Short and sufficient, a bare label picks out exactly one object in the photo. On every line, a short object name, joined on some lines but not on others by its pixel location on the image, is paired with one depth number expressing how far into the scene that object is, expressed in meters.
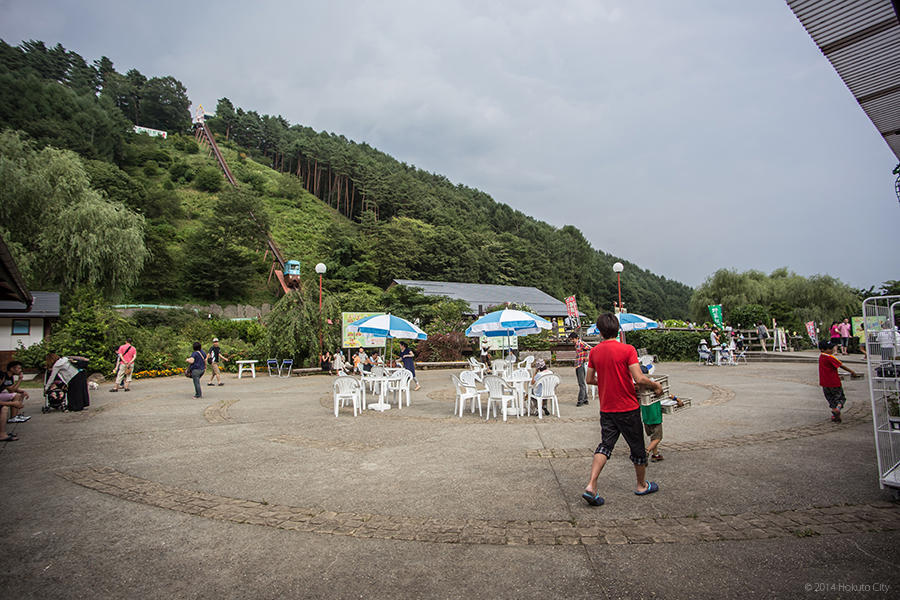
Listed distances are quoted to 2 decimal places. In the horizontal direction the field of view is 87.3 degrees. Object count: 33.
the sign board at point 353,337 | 20.08
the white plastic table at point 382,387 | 10.29
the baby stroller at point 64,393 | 10.32
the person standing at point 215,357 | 15.44
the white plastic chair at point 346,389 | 9.52
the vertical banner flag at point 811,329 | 26.31
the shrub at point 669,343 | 23.83
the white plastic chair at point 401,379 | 10.70
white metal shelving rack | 4.12
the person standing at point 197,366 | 12.17
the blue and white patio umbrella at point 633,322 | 14.26
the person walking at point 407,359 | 13.16
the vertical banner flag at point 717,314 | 23.64
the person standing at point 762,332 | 25.35
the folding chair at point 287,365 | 19.17
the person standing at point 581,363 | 10.47
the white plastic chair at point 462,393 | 9.27
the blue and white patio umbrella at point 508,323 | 11.38
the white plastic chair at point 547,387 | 8.91
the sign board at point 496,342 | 17.55
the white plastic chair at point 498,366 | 13.60
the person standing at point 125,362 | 13.98
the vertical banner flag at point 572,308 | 23.92
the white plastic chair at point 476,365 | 12.98
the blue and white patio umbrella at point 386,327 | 11.95
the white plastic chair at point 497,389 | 8.82
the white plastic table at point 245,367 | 18.25
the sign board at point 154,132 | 101.24
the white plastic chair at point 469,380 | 9.50
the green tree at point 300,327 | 19.59
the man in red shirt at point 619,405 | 4.21
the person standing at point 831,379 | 7.17
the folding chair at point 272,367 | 19.71
